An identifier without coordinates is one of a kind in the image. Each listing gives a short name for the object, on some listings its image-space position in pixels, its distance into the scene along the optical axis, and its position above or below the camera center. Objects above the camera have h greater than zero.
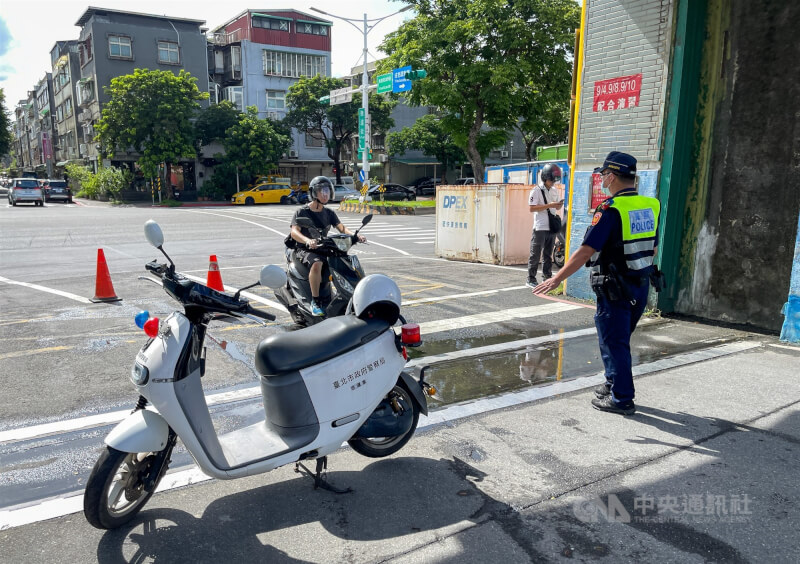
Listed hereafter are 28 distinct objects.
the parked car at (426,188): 50.44 -0.69
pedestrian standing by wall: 8.99 -0.43
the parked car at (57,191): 36.09 -1.05
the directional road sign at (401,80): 24.64 +4.20
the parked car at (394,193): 40.09 -0.94
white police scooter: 2.85 -1.16
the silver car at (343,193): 39.85 -0.98
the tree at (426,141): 49.25 +3.30
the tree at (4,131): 57.03 +4.12
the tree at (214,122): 41.72 +3.88
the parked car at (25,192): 32.38 -1.02
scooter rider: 6.52 -0.56
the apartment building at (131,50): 44.09 +9.74
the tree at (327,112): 46.16 +5.27
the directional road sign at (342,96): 29.66 +4.19
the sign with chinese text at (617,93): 7.35 +1.16
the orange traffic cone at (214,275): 8.22 -1.39
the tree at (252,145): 40.88 +2.28
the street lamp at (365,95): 29.95 +4.32
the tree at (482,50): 26.45 +6.09
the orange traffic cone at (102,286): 8.17 -1.55
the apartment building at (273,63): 50.59 +10.13
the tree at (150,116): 36.66 +3.72
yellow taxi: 37.97 -1.10
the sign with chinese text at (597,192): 7.93 -0.13
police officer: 4.18 -0.57
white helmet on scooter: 3.49 -0.71
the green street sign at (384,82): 25.56 +4.26
